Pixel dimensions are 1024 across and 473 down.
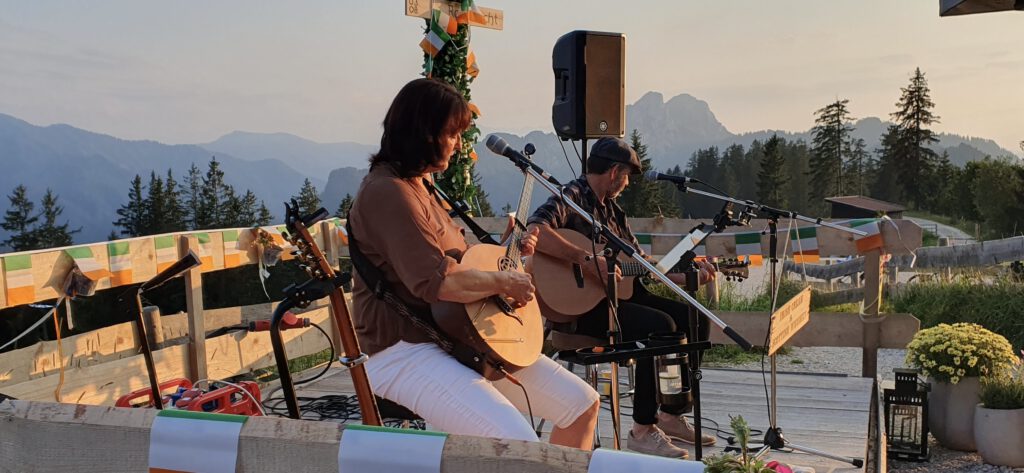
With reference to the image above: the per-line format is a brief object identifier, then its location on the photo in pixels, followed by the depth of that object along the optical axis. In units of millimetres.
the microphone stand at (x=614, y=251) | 2887
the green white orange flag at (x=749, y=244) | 5840
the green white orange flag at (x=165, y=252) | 4000
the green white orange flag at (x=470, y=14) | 6035
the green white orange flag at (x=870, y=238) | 4855
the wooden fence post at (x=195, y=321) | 4149
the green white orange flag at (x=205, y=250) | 4234
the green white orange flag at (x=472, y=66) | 6355
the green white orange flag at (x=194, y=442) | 1488
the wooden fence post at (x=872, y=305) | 4984
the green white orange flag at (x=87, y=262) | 3526
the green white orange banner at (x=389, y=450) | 1354
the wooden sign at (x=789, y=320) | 2811
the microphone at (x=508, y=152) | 2803
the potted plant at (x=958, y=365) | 4875
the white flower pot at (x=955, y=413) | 5008
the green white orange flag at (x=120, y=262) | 3721
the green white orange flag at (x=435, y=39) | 5961
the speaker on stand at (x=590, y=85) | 4875
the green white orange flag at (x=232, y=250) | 4414
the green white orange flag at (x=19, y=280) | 3266
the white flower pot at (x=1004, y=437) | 4770
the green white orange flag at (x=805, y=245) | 5273
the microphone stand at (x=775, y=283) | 3436
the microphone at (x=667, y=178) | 3455
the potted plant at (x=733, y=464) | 1299
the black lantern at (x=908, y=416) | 4875
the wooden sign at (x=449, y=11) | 5723
